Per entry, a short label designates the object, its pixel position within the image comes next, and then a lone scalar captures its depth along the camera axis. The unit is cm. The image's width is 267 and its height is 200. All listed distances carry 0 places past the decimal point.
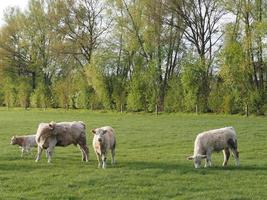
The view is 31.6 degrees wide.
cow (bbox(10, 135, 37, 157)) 2073
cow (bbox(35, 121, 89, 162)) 1808
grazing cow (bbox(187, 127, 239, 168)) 1631
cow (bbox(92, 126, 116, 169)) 1653
